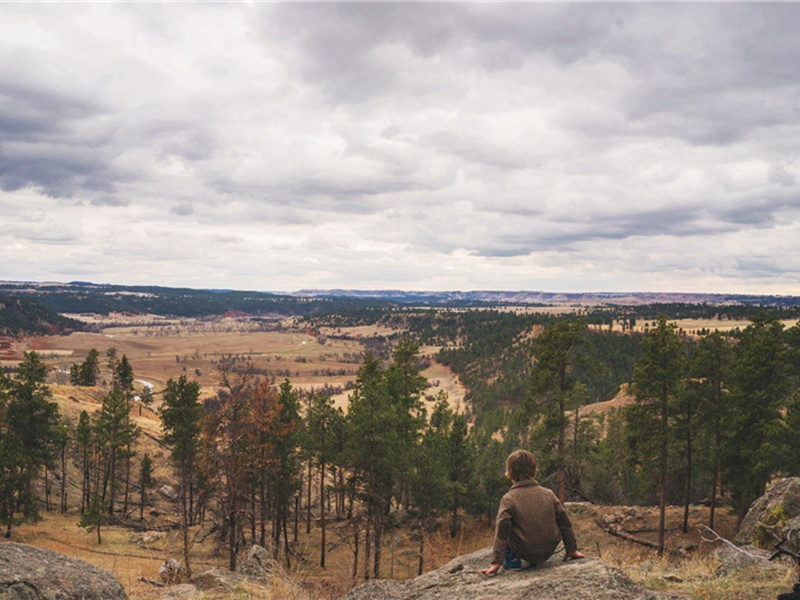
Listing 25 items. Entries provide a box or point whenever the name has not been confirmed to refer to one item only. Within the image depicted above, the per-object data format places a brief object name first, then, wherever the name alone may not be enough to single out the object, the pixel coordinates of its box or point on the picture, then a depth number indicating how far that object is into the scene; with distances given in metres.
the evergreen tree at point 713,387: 28.36
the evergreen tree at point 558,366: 26.31
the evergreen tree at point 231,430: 24.34
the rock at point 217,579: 11.51
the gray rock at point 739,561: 9.09
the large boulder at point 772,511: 14.65
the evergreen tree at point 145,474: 46.35
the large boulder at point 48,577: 7.70
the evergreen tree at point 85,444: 42.15
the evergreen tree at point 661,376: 25.45
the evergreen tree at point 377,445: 27.14
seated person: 6.75
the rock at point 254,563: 19.71
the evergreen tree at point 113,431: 42.53
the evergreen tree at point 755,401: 26.80
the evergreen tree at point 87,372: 87.88
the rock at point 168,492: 55.62
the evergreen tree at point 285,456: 32.88
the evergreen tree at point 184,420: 37.53
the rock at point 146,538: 37.18
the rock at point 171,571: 16.44
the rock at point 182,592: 9.88
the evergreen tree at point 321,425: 32.57
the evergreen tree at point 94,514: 33.66
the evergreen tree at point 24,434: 32.56
